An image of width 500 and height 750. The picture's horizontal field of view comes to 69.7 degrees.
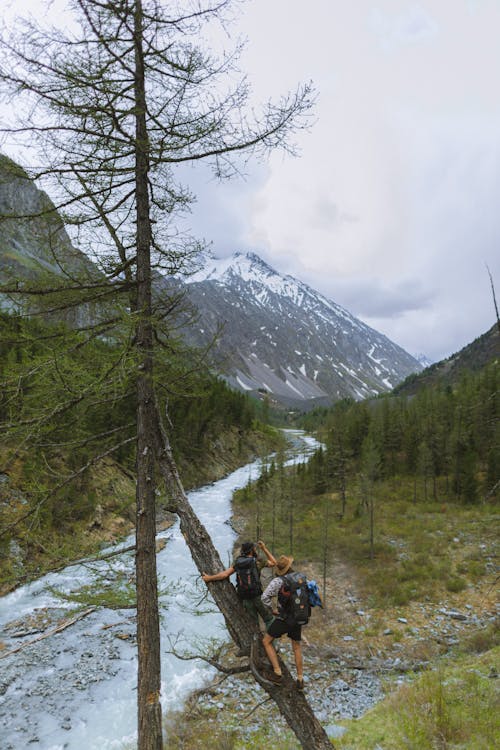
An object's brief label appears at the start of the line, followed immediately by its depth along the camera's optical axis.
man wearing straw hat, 4.25
